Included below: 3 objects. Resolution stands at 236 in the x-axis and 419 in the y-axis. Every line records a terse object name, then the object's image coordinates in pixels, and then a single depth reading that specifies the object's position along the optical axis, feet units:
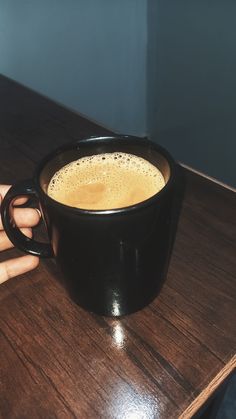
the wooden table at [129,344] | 1.18
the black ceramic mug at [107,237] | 1.12
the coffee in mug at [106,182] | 1.38
